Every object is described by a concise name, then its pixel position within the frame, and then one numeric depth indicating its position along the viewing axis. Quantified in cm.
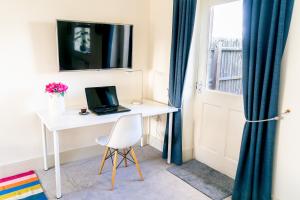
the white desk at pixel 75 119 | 222
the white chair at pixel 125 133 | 228
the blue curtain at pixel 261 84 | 190
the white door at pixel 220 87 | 252
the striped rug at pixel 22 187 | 227
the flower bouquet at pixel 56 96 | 249
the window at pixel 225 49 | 249
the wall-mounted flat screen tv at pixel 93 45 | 264
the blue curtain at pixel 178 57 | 265
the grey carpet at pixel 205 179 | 242
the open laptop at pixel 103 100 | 278
